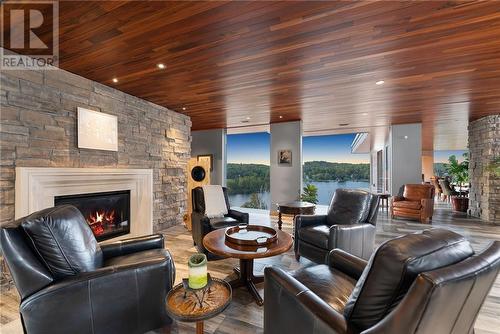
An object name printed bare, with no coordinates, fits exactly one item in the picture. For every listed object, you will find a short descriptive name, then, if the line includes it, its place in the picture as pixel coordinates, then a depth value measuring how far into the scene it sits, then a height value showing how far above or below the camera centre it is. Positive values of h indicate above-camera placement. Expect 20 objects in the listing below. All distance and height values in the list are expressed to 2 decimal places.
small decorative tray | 2.04 -0.68
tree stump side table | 1.18 -0.75
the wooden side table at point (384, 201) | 6.12 -1.06
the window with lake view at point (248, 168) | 8.19 -0.06
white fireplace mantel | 2.43 -0.27
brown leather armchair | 5.20 -0.82
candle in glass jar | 1.27 -0.60
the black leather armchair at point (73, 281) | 1.38 -0.75
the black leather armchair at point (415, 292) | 0.77 -0.45
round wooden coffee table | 1.88 -0.71
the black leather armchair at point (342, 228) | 2.61 -0.76
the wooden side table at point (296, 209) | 3.64 -0.67
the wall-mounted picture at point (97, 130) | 3.09 +0.51
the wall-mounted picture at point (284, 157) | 5.90 +0.25
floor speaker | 5.16 -0.13
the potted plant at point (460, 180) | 6.54 -0.38
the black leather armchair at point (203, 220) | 3.04 -0.77
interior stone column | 5.20 +0.04
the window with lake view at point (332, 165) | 8.90 +0.09
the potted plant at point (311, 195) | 5.45 -0.67
